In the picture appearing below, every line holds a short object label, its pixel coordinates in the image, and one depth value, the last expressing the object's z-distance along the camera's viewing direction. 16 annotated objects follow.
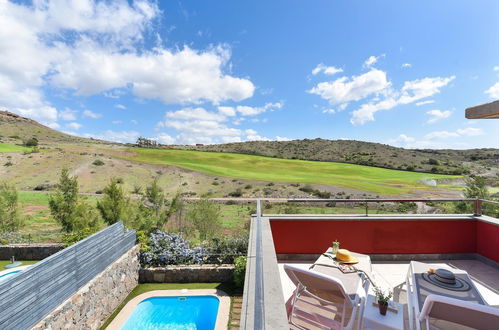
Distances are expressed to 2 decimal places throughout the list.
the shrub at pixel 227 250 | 6.36
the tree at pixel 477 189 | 10.94
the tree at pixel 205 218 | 8.50
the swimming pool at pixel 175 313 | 5.15
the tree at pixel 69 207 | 8.30
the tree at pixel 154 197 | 10.54
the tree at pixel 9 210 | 9.45
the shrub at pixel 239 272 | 5.81
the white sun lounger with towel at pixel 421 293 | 2.45
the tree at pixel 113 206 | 7.59
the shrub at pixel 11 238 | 8.39
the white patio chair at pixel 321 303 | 2.34
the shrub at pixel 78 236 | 6.33
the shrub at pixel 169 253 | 6.41
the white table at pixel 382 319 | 2.25
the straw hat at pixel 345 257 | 3.35
